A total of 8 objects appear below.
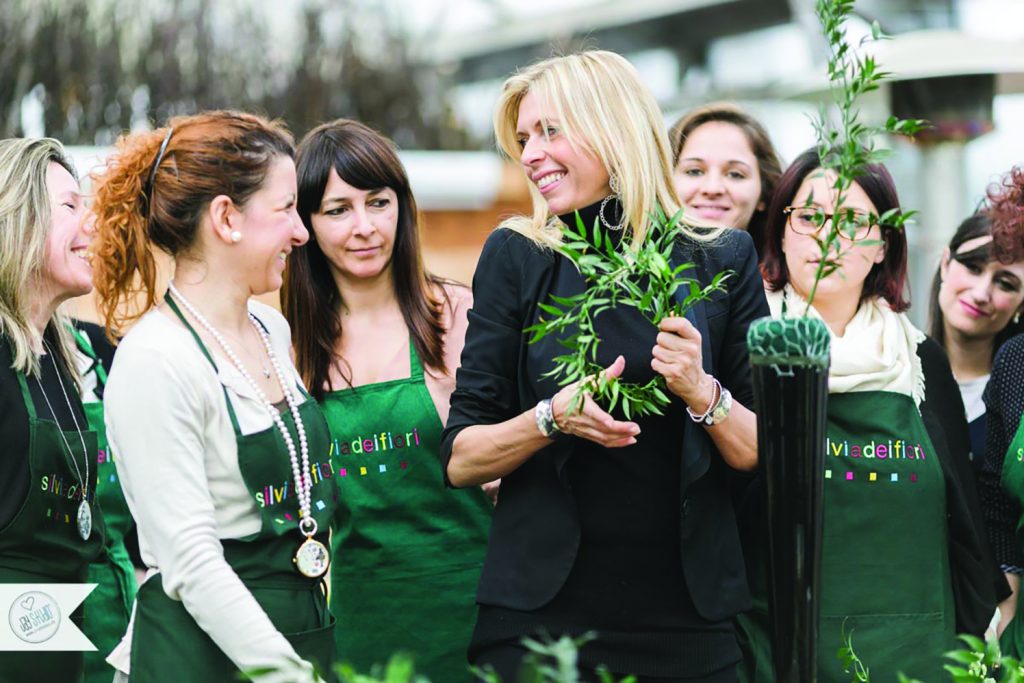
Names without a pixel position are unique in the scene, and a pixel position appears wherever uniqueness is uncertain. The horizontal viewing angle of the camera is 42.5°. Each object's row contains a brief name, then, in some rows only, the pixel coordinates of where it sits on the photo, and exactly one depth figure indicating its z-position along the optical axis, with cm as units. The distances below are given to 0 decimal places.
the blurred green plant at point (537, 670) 154
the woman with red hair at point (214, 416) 224
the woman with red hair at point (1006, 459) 322
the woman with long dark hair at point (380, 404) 319
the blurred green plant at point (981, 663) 180
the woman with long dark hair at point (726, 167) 375
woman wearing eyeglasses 301
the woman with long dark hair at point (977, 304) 365
